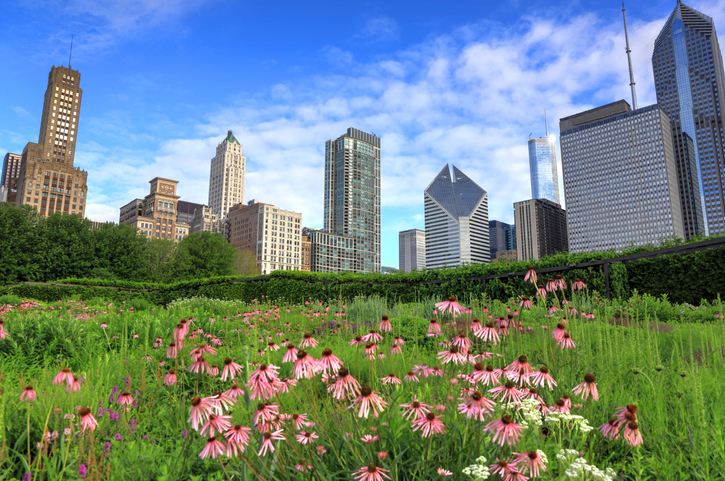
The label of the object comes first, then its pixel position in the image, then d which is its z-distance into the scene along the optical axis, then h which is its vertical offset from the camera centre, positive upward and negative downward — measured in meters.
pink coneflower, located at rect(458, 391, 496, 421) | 1.22 -0.36
